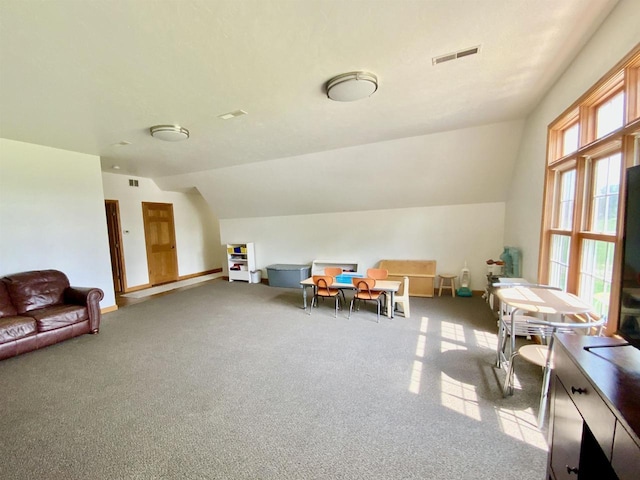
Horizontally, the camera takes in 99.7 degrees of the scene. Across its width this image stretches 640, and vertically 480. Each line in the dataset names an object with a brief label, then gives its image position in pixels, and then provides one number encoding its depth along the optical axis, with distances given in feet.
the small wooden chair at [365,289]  13.83
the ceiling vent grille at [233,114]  10.03
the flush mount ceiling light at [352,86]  7.66
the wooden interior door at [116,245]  20.06
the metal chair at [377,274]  15.84
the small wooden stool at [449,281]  17.44
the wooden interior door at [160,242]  22.36
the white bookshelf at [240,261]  23.59
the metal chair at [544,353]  6.18
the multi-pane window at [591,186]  6.09
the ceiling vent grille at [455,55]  6.83
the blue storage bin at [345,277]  15.81
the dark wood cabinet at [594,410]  2.88
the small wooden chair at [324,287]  14.78
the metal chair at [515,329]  7.70
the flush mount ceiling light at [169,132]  11.00
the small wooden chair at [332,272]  17.11
